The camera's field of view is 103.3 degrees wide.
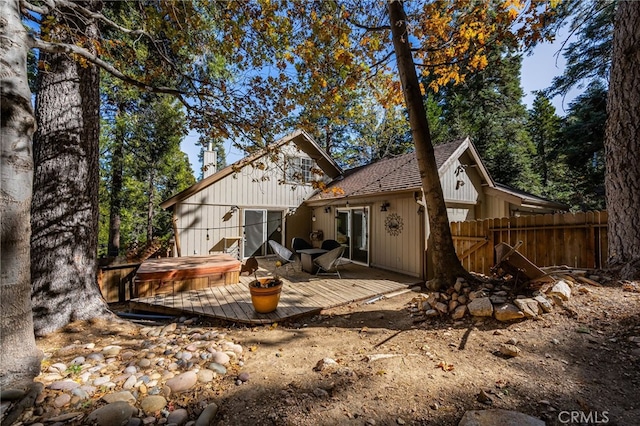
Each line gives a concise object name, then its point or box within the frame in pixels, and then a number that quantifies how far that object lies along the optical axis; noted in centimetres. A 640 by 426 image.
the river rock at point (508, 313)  327
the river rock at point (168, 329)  367
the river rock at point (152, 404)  198
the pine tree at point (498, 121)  1434
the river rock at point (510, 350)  261
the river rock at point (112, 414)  181
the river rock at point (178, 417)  190
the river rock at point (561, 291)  335
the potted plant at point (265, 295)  431
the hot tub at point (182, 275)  539
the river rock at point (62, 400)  196
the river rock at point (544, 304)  326
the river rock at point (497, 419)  172
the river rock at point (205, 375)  245
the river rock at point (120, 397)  204
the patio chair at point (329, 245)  833
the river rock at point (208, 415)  187
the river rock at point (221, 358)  280
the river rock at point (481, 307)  351
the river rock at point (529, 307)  323
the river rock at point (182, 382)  230
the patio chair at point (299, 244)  882
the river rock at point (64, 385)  213
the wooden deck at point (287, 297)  442
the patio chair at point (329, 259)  681
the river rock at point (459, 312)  367
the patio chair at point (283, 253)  772
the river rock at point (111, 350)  283
